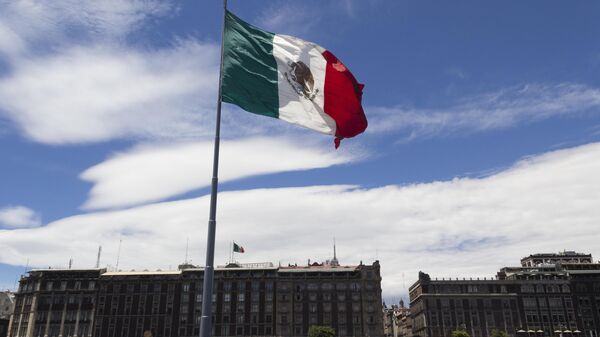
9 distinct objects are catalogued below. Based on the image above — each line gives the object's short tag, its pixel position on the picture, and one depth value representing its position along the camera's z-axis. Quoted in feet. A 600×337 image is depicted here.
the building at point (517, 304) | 422.82
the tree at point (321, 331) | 373.20
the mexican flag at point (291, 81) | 63.10
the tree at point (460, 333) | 389.05
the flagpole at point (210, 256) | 52.80
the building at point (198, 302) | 404.98
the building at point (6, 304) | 543.51
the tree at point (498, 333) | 397.60
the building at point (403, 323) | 546.26
